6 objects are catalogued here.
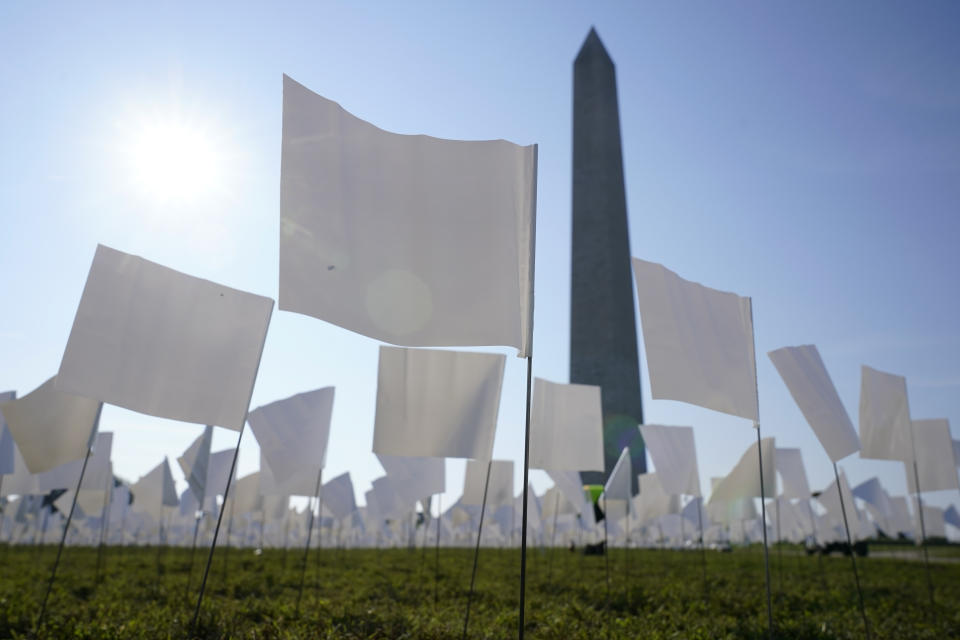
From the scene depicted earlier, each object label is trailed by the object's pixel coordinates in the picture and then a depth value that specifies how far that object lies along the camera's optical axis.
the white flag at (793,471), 14.80
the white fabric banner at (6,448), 8.99
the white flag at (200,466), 10.23
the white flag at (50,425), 5.97
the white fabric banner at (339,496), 14.46
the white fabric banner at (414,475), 9.34
